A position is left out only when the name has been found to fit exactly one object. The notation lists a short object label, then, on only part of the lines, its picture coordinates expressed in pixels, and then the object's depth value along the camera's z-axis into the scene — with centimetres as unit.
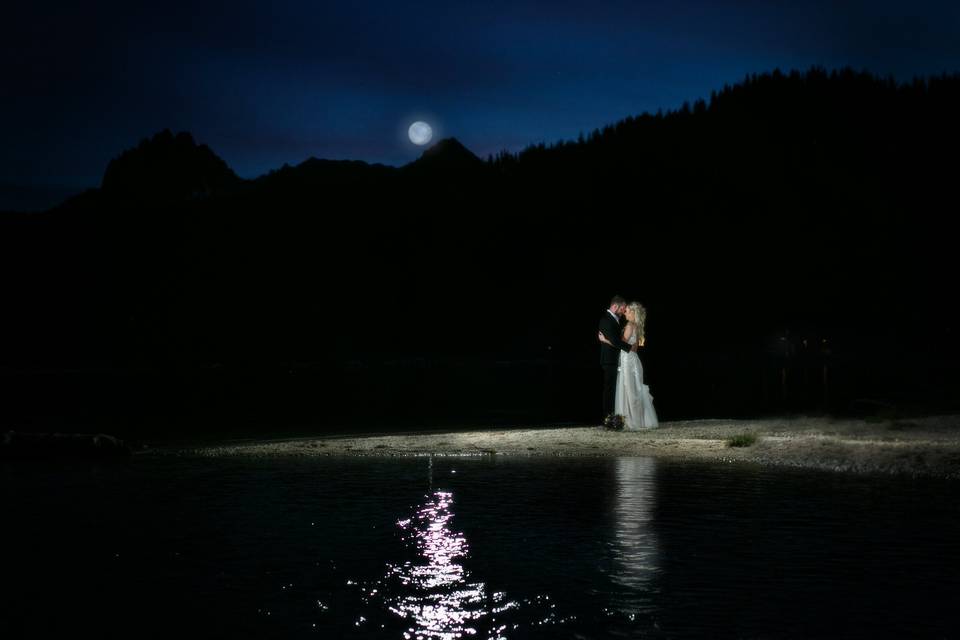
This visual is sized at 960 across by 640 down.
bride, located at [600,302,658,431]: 2553
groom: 2539
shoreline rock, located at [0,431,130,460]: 2173
